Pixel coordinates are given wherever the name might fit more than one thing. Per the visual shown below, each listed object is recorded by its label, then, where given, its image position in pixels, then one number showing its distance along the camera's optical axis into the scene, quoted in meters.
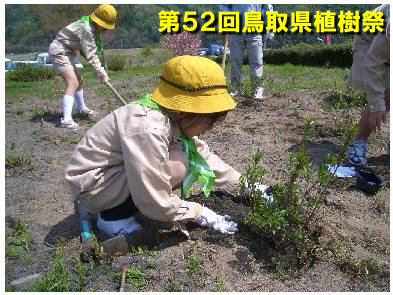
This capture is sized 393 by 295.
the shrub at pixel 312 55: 14.87
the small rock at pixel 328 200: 2.84
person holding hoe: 5.04
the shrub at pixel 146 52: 22.94
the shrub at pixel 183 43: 17.33
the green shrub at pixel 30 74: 10.73
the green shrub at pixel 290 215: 2.21
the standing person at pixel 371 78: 3.29
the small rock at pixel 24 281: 2.11
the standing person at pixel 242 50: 5.86
